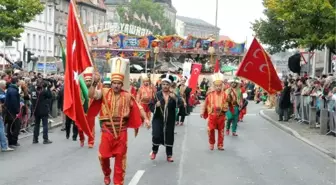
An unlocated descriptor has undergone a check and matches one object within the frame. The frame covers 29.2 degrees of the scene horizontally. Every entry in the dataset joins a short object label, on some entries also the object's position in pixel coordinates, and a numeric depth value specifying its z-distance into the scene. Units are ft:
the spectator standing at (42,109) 53.62
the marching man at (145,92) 69.21
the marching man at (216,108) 49.26
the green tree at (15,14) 87.92
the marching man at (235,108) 58.90
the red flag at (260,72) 52.19
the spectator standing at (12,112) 50.44
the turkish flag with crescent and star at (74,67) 31.40
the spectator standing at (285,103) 85.05
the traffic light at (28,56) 100.10
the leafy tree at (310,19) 65.00
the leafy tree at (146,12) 359.60
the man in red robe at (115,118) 30.19
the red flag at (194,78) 103.84
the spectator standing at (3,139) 47.74
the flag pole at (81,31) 32.89
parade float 175.42
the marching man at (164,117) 43.45
